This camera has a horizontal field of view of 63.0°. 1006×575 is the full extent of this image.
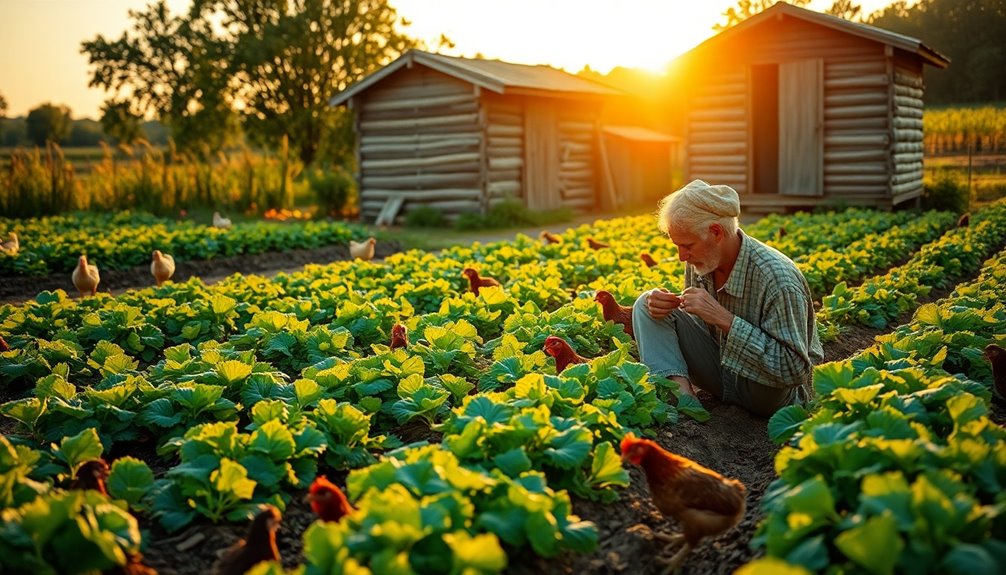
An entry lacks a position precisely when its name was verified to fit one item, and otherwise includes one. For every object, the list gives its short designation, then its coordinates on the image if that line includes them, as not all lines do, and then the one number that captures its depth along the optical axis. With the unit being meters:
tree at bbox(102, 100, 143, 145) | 37.16
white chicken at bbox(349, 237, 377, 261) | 12.97
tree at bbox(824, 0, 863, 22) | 45.88
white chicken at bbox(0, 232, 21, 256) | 11.64
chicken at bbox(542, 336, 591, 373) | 5.09
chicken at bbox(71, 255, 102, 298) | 9.79
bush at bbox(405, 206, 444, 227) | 19.92
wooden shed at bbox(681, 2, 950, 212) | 17.52
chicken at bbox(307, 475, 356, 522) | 3.03
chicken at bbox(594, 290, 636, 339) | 6.21
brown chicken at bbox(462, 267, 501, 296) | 8.13
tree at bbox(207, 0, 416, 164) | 34.34
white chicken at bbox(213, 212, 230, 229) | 16.90
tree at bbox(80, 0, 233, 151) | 35.41
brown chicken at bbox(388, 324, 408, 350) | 5.84
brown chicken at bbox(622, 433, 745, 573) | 3.17
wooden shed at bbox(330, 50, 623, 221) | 19.55
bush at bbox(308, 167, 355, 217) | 23.22
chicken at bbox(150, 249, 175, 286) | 10.50
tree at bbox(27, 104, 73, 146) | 53.69
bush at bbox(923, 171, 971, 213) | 19.92
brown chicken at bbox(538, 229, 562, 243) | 12.45
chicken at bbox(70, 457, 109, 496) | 3.28
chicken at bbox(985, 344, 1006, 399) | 4.65
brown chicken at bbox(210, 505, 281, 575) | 2.85
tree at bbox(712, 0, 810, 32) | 45.16
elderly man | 4.50
